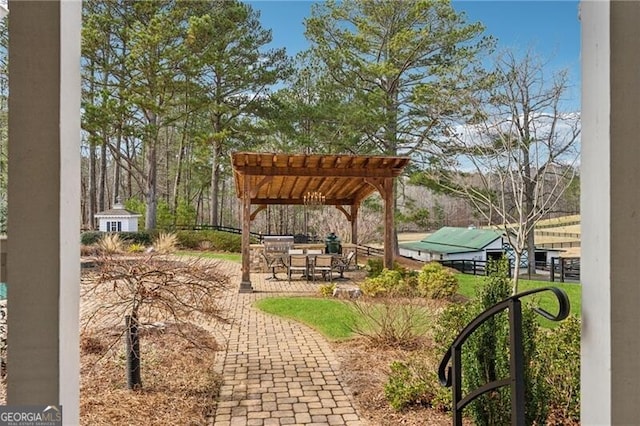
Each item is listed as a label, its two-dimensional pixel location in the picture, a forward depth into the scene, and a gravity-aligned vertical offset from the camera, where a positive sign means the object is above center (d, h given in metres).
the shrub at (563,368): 2.73 -1.00
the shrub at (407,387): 3.45 -1.42
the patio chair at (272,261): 10.73 -1.15
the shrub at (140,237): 16.52 -0.77
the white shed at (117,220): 17.42 -0.10
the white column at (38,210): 0.95 +0.02
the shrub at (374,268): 9.86 -1.22
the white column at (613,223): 0.98 -0.01
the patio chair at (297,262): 10.14 -1.08
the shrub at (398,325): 4.90 -1.27
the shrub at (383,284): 7.47 -1.27
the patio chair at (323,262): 9.97 -1.07
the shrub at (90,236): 16.02 -0.72
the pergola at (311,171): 8.57 +1.01
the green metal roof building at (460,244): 17.38 -1.16
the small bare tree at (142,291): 3.47 -0.63
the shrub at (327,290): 8.41 -1.47
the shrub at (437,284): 7.87 -1.29
